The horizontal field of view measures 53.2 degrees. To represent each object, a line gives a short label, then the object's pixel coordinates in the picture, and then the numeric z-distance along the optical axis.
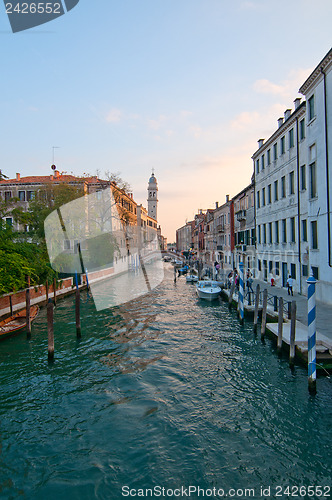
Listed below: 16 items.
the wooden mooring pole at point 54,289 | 22.58
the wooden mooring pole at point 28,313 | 14.71
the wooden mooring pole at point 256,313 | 14.46
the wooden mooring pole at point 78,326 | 14.44
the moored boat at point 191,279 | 38.65
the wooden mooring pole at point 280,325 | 11.05
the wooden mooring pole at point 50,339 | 11.58
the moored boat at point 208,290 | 24.42
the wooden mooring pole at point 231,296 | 21.25
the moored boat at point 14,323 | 14.29
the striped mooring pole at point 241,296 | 16.50
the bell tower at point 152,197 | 125.00
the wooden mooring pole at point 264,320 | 13.11
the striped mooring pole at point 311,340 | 8.47
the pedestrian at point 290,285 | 18.97
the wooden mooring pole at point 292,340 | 10.09
